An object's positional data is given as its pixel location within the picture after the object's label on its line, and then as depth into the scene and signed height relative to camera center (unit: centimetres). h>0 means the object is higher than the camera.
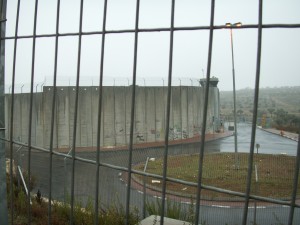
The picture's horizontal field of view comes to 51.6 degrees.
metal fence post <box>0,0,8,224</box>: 288 -58
